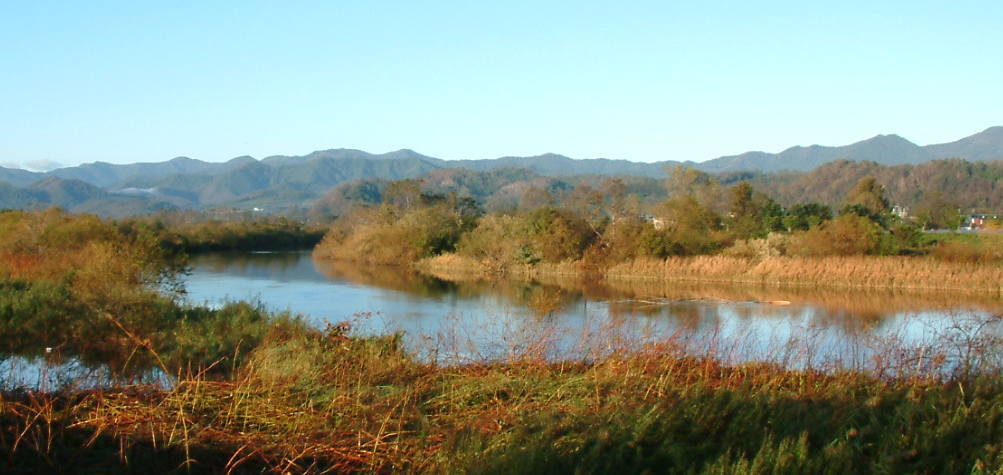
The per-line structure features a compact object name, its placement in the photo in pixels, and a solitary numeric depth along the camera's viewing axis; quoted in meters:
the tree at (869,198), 44.61
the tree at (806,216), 39.31
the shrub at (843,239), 32.97
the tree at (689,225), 37.34
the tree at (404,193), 55.72
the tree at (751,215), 40.23
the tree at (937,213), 55.99
